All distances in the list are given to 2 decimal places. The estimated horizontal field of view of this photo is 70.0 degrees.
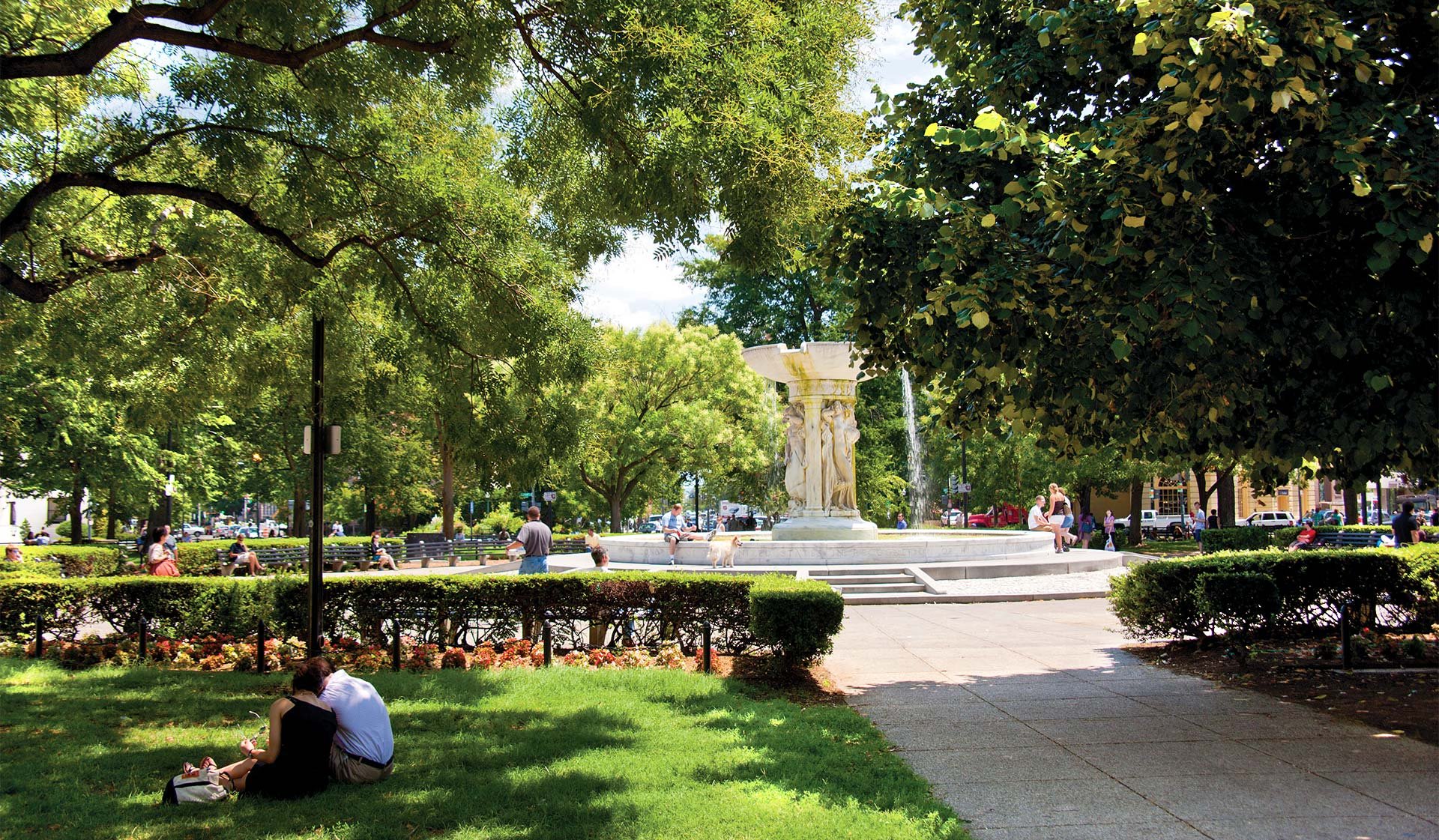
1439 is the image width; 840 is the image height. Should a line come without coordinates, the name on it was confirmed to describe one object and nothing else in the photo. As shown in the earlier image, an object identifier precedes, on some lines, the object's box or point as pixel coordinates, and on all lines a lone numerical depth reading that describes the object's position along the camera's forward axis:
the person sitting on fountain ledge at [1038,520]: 27.98
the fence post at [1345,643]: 9.77
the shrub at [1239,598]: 10.82
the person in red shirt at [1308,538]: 25.98
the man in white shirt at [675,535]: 22.17
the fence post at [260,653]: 10.73
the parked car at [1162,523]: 48.00
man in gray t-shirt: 14.45
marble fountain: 20.67
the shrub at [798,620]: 9.59
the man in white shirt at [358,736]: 6.23
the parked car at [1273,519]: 50.81
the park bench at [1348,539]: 26.69
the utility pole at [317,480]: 10.10
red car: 60.62
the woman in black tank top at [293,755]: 6.02
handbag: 5.89
